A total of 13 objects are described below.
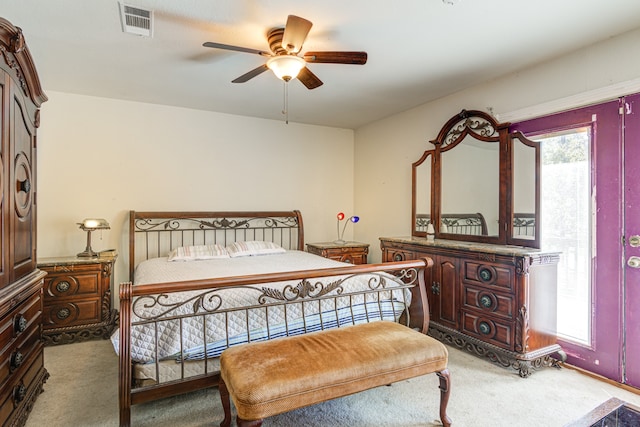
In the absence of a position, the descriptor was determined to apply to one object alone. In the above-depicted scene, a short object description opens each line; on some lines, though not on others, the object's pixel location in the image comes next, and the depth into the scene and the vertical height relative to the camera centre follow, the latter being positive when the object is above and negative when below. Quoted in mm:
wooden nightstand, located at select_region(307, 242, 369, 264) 4675 -554
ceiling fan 2320 +1132
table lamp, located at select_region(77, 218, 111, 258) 3531 -154
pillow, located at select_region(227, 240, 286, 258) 4086 -458
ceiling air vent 2247 +1350
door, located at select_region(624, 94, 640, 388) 2445 -181
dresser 2682 -785
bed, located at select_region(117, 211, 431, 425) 1911 -698
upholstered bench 1552 -796
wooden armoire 1796 -150
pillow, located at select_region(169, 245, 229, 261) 3772 -471
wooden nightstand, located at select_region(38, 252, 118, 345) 3258 -864
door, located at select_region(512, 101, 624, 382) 2562 -112
